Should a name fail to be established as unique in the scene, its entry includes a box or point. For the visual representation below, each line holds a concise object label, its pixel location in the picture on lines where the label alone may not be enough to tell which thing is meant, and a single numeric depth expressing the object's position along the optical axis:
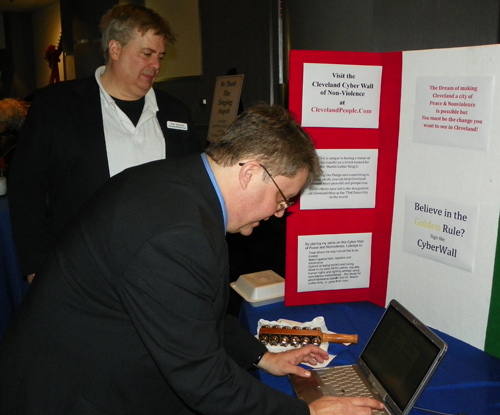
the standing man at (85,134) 1.81
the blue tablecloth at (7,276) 2.43
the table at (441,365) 1.13
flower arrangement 2.67
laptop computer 1.02
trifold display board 1.31
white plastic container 1.70
